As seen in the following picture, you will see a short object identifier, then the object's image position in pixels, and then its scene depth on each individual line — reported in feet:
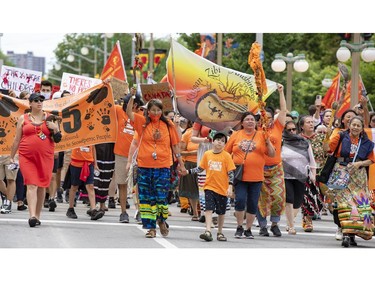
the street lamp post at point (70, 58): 264.72
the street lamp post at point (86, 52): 255.29
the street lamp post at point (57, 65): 321.11
